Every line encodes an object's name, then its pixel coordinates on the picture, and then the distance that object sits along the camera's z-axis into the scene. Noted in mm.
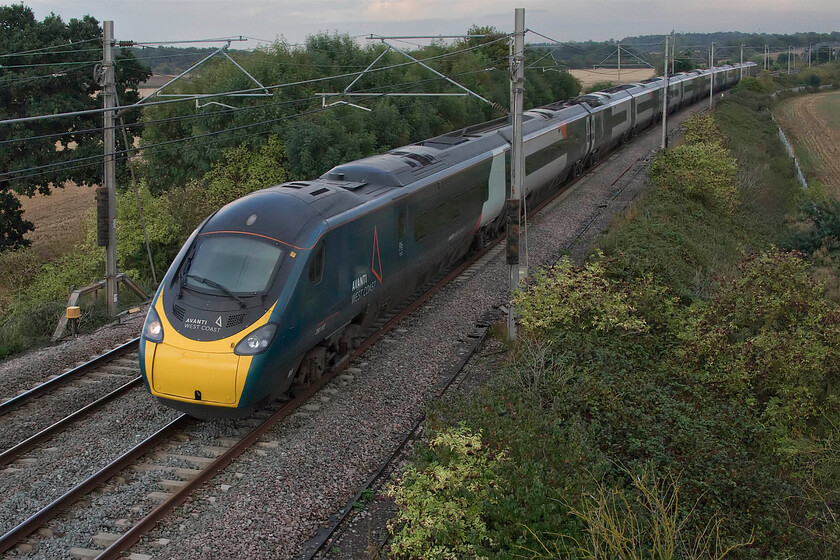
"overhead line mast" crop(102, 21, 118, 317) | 15898
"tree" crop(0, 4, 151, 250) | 28844
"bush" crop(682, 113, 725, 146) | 31945
